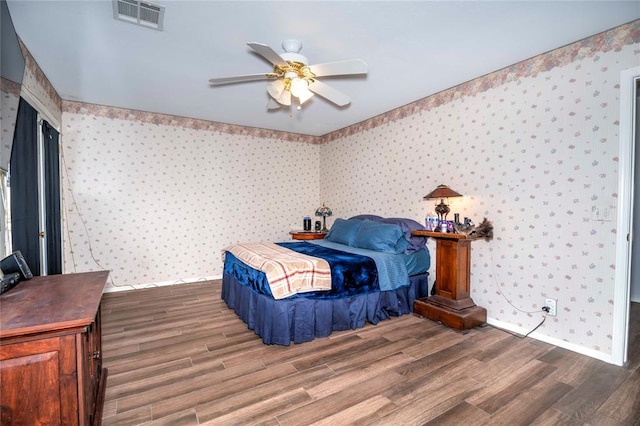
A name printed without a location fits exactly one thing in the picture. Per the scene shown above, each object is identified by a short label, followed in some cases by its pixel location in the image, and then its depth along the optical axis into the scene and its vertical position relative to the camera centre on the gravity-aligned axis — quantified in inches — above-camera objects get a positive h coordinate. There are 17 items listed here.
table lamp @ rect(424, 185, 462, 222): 127.6 +5.0
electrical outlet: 104.5 -34.6
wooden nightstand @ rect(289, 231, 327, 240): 197.8 -18.8
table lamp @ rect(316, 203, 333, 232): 215.2 -3.5
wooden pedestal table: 117.8 -33.6
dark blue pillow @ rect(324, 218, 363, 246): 158.7 -13.0
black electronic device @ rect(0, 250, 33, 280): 67.4 -13.6
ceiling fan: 86.4 +41.4
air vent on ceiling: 81.3 +55.0
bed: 104.2 -29.1
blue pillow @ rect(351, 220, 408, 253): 136.9 -14.8
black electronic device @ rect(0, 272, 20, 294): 61.0 -15.9
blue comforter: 111.4 -27.0
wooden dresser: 44.8 -24.4
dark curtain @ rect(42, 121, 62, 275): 128.1 +2.6
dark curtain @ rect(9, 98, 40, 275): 93.7 +6.9
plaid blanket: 101.9 -22.8
